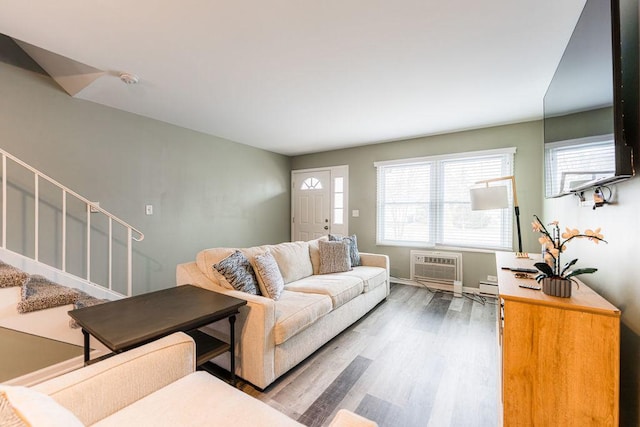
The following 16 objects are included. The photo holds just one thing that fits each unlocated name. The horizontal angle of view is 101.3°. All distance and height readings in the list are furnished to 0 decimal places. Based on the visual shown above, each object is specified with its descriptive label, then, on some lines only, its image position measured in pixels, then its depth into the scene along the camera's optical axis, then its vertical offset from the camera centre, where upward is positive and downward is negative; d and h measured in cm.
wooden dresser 109 -64
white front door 527 +21
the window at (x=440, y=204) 372 +18
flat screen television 106 +56
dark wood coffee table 129 -58
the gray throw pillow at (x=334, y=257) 321 -53
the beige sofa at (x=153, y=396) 92 -73
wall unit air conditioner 394 -81
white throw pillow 59 -49
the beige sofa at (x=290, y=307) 178 -76
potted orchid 125 -27
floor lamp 258 +17
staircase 244 -25
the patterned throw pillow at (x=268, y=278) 222 -55
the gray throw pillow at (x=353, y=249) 357 -47
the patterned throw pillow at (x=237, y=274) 208 -48
